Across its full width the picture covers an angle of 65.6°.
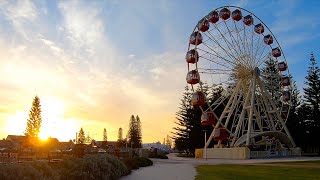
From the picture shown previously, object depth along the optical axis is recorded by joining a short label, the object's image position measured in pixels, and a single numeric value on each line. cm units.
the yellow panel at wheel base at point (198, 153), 3390
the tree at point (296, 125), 4518
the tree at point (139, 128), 8002
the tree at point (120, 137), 8952
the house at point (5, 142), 5274
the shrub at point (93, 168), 959
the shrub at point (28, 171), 653
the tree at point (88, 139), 9155
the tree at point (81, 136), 8023
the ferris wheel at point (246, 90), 2985
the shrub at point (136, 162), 1775
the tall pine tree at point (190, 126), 4428
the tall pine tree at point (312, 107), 4447
